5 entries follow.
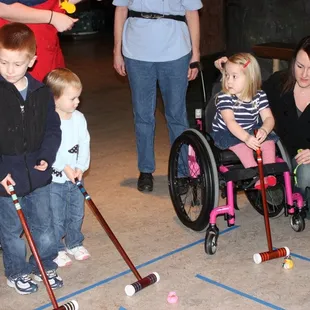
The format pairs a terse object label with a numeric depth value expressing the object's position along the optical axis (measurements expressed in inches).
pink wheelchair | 136.6
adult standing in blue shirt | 161.3
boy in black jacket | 112.0
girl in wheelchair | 137.5
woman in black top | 144.7
